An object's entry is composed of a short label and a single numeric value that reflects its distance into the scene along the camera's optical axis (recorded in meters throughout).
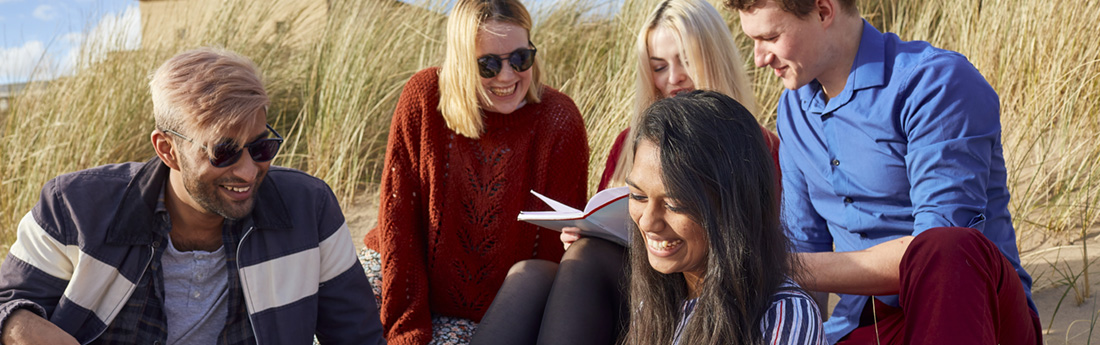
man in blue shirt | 1.76
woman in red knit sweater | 3.25
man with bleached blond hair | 2.27
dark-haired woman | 1.70
